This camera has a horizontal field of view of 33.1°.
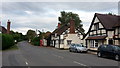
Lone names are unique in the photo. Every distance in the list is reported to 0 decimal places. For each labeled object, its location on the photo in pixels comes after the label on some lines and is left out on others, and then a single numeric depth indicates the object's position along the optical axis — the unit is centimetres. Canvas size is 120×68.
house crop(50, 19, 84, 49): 5054
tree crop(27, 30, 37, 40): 12483
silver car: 3394
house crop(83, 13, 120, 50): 3276
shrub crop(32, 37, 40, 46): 8012
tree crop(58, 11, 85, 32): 9475
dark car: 2122
